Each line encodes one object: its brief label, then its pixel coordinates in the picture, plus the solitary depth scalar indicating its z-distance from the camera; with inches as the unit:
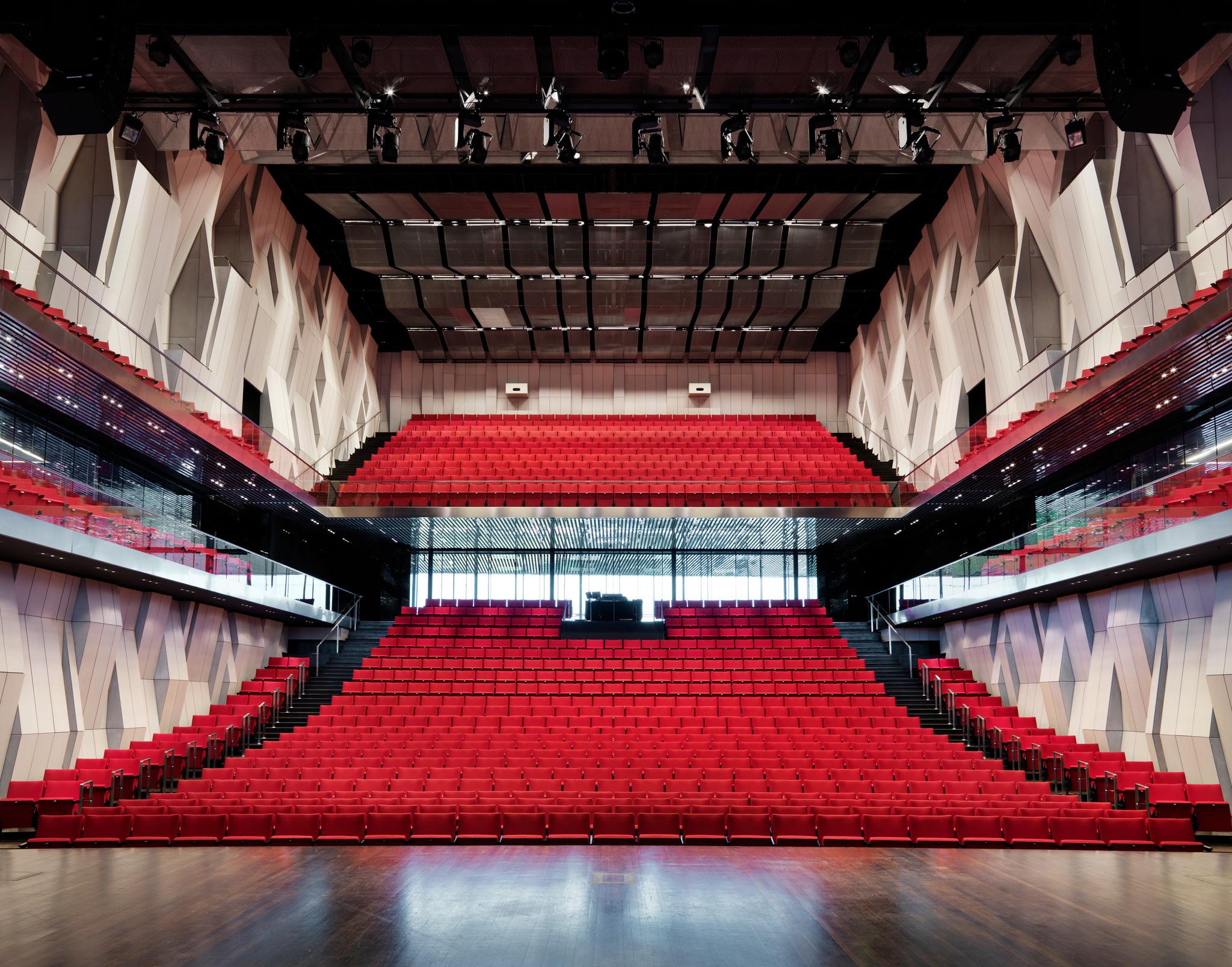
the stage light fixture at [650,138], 442.0
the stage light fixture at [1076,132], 446.9
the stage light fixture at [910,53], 335.9
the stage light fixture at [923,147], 438.0
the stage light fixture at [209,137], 441.4
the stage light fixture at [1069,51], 362.0
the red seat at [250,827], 362.0
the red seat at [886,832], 368.5
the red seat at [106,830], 357.1
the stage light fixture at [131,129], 430.3
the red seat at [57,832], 351.9
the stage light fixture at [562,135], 434.3
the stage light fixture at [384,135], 423.8
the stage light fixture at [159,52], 381.7
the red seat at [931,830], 368.8
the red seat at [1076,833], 364.5
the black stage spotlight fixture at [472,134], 438.3
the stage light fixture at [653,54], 377.3
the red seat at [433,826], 369.7
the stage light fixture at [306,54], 339.9
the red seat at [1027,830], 366.3
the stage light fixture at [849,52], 404.8
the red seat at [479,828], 371.9
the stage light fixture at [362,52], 395.9
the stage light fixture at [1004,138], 439.5
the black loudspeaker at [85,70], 265.4
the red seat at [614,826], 374.0
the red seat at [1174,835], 362.0
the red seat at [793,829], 373.1
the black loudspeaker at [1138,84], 264.7
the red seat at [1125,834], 363.9
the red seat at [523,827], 372.5
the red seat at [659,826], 375.6
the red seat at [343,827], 365.4
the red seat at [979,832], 366.0
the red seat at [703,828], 375.2
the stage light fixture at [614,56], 330.2
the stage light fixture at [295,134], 443.2
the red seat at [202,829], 359.6
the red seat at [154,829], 358.6
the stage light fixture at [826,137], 442.3
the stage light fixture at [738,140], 446.3
